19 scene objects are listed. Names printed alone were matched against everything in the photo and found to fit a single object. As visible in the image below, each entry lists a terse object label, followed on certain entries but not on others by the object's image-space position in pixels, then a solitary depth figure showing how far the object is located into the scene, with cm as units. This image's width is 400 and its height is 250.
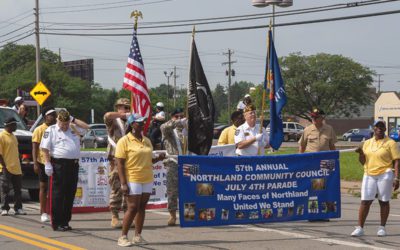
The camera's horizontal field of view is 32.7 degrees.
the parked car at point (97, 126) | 4639
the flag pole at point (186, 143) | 1105
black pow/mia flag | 1080
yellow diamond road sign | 2705
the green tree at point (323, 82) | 7850
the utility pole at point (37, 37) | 4062
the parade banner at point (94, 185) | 1244
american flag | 1200
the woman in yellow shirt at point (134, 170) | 884
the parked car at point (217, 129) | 5853
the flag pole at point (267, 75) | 1200
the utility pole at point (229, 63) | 7943
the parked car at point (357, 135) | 6616
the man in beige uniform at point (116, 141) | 1082
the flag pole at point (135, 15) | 1238
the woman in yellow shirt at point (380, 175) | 984
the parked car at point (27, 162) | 1409
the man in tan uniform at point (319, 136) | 1144
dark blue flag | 1230
